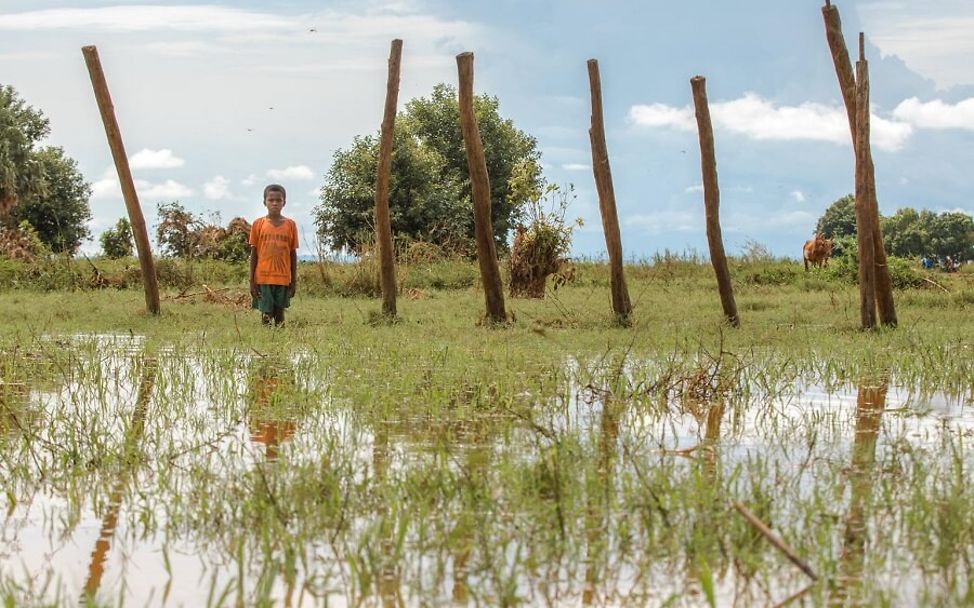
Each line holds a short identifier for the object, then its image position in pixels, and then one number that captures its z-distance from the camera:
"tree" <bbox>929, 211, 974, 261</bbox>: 80.31
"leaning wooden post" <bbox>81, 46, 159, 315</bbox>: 16.03
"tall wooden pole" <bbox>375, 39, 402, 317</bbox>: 15.33
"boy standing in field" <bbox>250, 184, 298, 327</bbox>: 13.62
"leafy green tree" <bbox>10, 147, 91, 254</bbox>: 52.78
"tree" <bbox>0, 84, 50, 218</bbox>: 43.22
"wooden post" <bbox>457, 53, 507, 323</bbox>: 14.15
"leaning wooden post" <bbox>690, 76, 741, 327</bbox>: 14.70
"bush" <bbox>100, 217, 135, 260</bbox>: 42.81
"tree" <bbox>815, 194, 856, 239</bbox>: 82.25
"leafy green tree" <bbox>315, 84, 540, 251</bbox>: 42.00
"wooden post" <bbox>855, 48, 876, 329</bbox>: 13.40
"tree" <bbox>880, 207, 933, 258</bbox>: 81.56
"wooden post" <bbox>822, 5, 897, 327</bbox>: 13.74
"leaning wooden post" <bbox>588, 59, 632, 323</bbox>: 14.76
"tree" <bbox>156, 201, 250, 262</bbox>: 27.05
